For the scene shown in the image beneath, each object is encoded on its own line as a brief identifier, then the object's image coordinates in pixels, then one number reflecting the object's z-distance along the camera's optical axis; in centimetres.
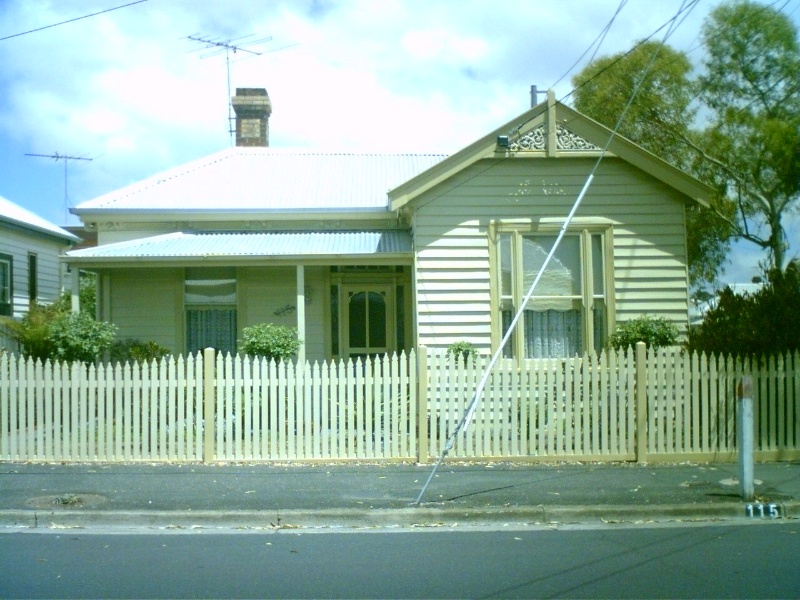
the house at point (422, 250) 1328
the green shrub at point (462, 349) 1295
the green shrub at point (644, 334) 1287
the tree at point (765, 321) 1090
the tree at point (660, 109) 2011
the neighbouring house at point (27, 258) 2142
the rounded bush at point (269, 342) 1358
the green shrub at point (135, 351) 1480
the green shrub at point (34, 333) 1490
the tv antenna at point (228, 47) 2004
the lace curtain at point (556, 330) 1335
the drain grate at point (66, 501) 864
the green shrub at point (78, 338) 1425
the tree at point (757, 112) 1764
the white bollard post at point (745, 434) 883
